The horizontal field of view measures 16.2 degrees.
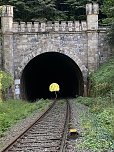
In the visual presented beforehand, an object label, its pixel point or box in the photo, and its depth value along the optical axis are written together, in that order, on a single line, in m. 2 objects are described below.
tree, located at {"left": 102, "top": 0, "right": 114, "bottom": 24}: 20.72
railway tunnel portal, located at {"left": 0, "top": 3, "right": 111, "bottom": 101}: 30.16
